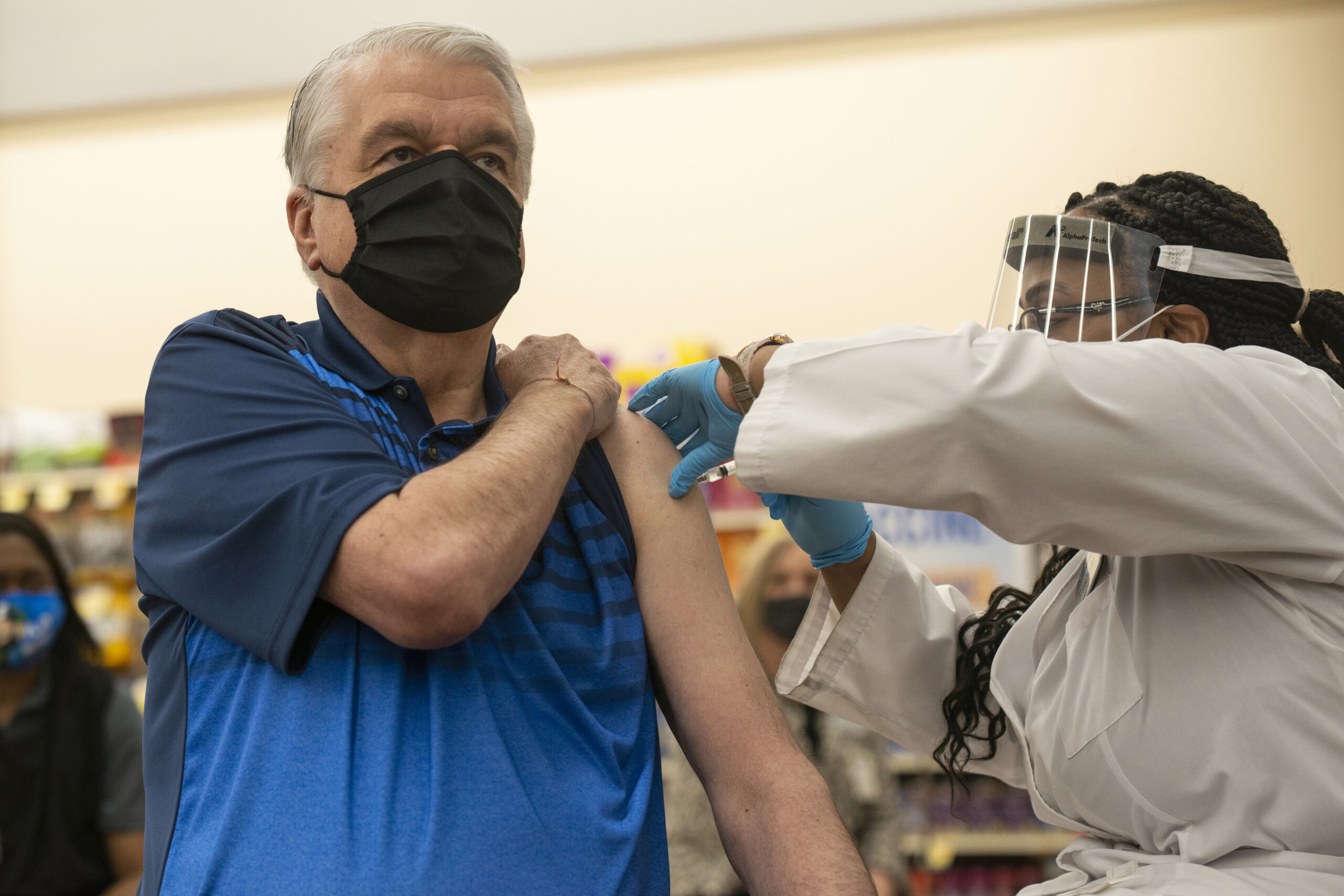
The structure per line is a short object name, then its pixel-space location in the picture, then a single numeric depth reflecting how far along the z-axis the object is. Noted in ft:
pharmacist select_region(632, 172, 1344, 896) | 3.89
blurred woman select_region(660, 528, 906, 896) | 10.16
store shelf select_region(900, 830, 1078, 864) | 13.37
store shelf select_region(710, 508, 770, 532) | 14.52
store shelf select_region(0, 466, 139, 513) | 15.49
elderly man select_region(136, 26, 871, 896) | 3.61
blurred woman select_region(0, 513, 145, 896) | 8.86
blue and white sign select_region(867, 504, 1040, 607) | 13.98
